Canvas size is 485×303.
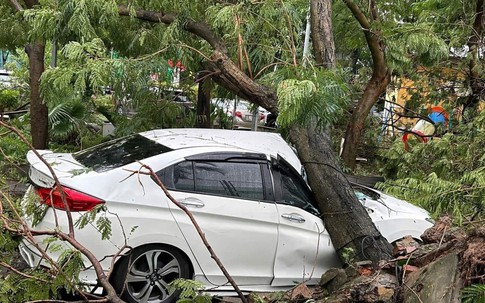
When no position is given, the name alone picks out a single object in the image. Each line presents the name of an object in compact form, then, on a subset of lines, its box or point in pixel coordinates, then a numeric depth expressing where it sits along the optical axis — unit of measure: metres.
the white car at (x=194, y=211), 4.59
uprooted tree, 4.52
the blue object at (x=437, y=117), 9.83
